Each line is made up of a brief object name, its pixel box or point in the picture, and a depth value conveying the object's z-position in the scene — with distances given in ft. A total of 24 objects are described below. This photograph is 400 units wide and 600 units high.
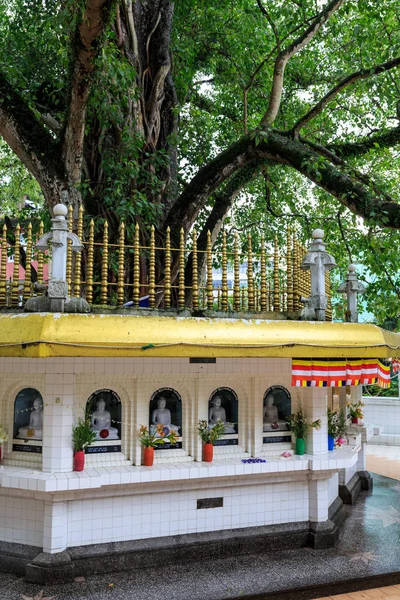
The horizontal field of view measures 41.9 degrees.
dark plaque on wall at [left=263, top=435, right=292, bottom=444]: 24.36
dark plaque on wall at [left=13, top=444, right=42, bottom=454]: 21.29
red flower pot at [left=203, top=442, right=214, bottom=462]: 22.63
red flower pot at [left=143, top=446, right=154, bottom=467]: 21.71
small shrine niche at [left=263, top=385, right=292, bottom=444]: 24.48
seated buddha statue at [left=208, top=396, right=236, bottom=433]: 23.86
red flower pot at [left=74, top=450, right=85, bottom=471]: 20.33
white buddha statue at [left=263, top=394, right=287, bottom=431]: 24.66
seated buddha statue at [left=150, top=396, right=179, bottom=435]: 22.84
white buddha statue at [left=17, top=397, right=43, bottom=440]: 21.58
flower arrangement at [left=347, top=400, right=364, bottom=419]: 34.42
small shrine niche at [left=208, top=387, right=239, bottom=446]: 23.85
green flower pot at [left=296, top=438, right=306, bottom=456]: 24.06
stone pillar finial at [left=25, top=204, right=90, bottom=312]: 19.34
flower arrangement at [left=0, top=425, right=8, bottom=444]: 21.22
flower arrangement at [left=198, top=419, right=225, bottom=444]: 22.82
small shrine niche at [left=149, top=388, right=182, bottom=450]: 22.81
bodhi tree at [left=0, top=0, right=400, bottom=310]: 28.19
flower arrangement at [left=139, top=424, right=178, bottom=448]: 21.86
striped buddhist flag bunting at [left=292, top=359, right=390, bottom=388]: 22.50
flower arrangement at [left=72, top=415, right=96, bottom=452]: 20.49
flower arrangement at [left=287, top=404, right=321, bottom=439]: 24.12
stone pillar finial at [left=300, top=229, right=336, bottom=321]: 23.34
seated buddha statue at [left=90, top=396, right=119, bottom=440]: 21.83
